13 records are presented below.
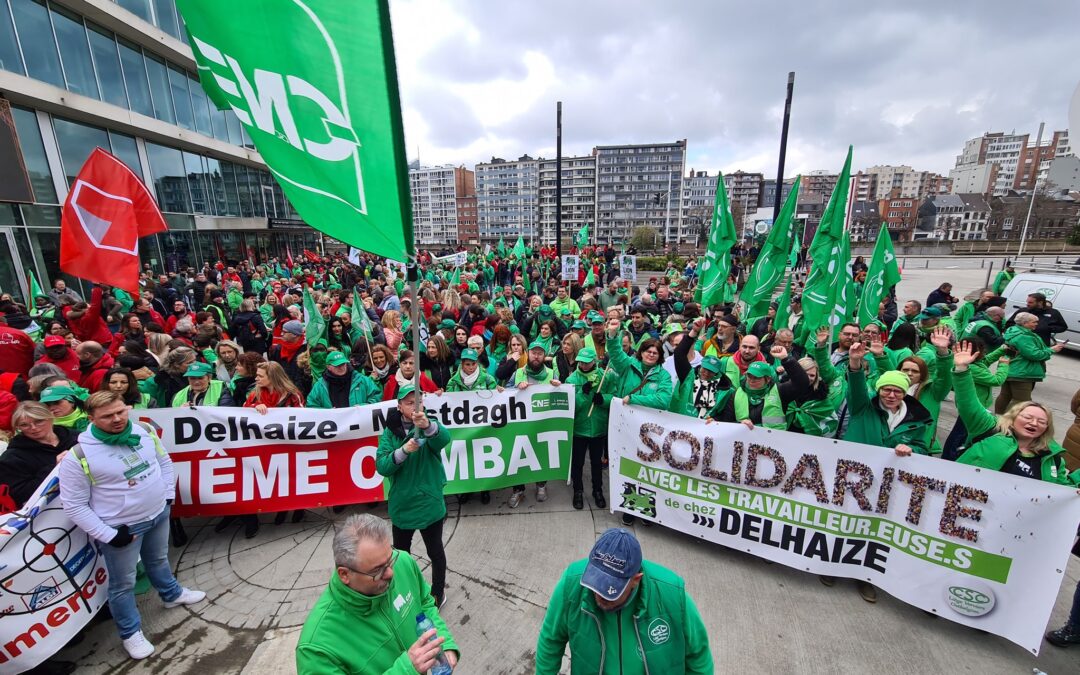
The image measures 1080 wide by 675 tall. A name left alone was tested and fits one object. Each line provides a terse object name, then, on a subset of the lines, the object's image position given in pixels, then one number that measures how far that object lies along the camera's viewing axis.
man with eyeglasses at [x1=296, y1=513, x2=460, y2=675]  1.86
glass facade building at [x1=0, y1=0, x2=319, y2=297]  14.55
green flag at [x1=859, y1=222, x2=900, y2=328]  7.73
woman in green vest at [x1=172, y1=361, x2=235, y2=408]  4.70
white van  10.59
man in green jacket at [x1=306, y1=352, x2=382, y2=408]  4.95
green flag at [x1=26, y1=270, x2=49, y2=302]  9.55
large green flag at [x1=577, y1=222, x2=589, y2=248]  24.64
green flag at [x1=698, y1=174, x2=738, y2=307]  8.84
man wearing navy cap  2.00
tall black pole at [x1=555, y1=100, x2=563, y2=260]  17.23
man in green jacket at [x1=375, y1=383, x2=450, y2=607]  3.33
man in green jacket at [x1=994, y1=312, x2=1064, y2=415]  5.88
